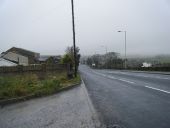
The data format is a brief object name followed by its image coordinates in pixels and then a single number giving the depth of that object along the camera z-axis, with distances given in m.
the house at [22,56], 35.82
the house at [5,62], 28.06
